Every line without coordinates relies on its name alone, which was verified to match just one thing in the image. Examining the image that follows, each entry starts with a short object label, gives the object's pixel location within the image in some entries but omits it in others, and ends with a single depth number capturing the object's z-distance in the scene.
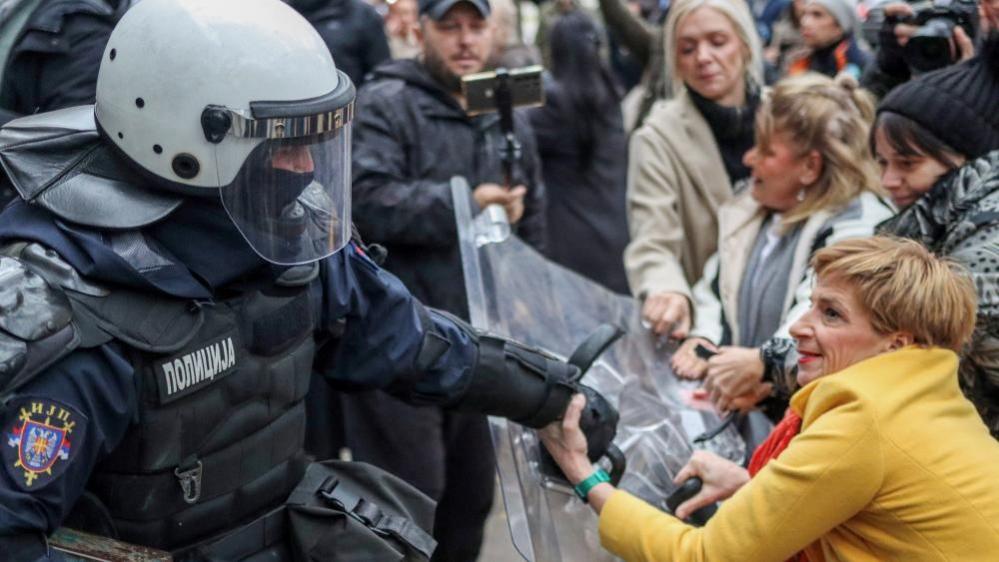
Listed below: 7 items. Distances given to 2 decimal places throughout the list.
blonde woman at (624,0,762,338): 4.10
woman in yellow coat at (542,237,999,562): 2.29
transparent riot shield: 2.86
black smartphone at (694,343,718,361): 3.56
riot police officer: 1.99
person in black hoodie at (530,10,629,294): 5.97
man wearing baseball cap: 3.97
